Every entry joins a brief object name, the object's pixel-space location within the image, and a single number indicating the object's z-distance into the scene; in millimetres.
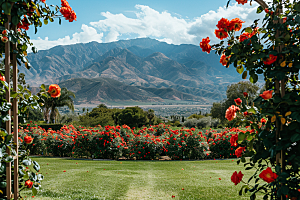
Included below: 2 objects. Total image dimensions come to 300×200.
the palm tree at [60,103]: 23547
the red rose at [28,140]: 2062
